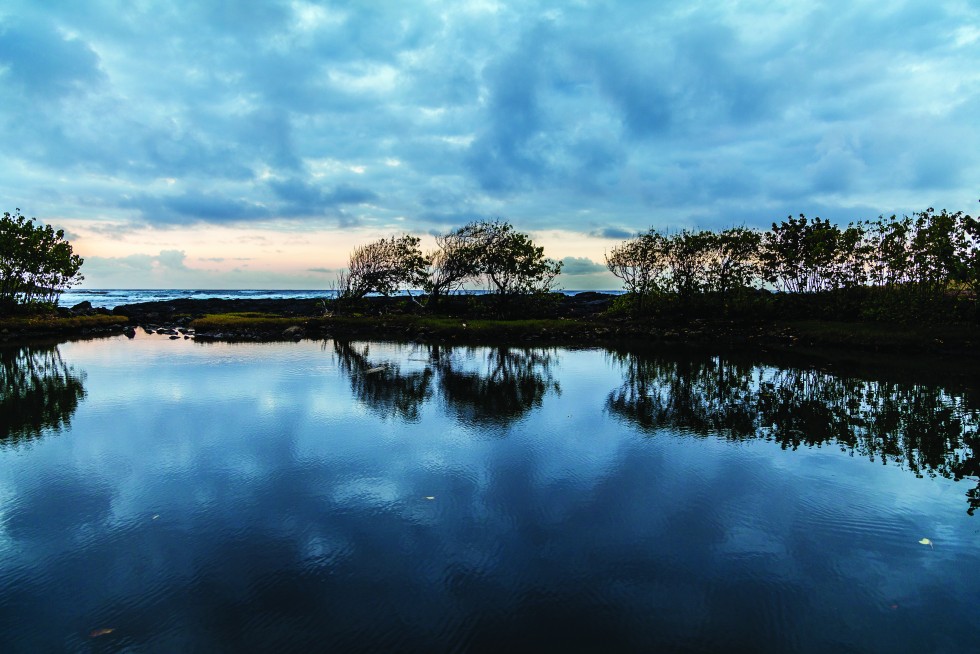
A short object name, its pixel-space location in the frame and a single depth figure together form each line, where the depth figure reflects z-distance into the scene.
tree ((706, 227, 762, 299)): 33.66
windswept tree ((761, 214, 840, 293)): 30.27
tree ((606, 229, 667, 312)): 35.75
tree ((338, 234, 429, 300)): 40.62
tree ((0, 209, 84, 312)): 32.47
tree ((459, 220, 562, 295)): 37.47
